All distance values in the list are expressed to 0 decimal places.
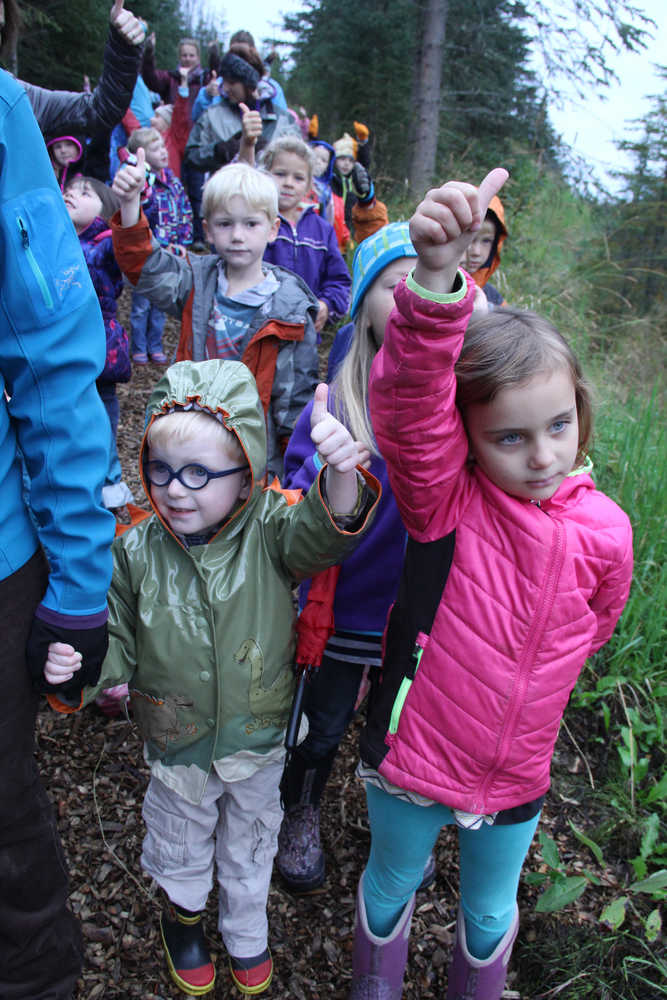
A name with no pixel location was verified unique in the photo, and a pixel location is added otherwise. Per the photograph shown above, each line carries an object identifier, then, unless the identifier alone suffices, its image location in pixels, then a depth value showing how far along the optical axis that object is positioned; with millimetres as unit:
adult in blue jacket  1217
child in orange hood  3250
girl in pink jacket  1404
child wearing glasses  1684
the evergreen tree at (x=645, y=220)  9094
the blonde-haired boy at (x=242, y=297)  2756
